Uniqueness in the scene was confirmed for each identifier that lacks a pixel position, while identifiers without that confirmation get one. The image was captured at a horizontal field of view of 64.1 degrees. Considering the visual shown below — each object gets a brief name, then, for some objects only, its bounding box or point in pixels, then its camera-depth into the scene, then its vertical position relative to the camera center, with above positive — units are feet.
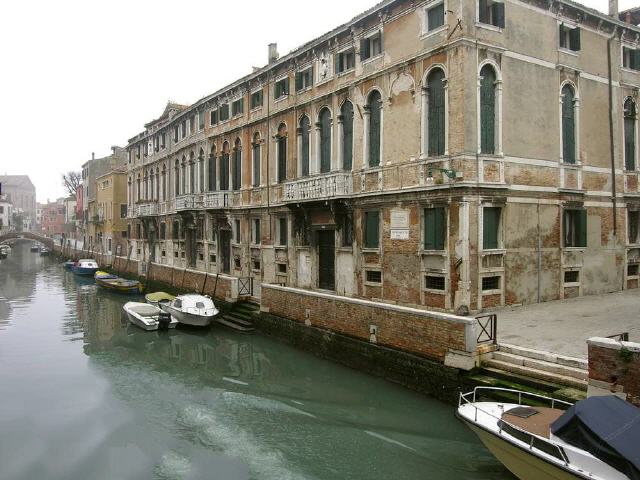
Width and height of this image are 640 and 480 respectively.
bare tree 239.09 +29.02
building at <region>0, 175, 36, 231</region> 410.31 +41.65
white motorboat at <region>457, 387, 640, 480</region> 19.03 -8.38
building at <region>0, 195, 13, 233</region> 301.06 +16.89
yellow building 138.51 +8.45
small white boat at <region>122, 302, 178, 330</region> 62.39 -9.45
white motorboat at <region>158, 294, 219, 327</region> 61.21 -8.42
